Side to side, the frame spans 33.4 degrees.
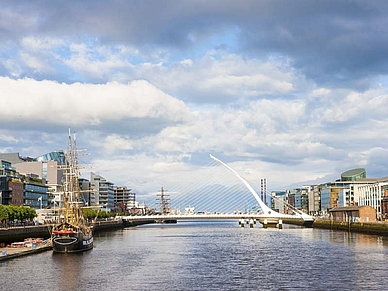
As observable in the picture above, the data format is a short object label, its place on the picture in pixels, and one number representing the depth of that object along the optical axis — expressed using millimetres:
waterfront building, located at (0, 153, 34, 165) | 170475
